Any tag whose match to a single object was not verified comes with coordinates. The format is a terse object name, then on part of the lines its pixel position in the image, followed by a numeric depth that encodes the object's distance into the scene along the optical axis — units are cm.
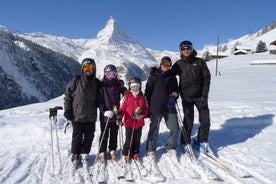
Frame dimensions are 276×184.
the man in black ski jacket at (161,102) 632
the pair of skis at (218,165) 523
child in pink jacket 614
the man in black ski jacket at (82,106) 595
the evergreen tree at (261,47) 8088
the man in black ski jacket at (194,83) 650
